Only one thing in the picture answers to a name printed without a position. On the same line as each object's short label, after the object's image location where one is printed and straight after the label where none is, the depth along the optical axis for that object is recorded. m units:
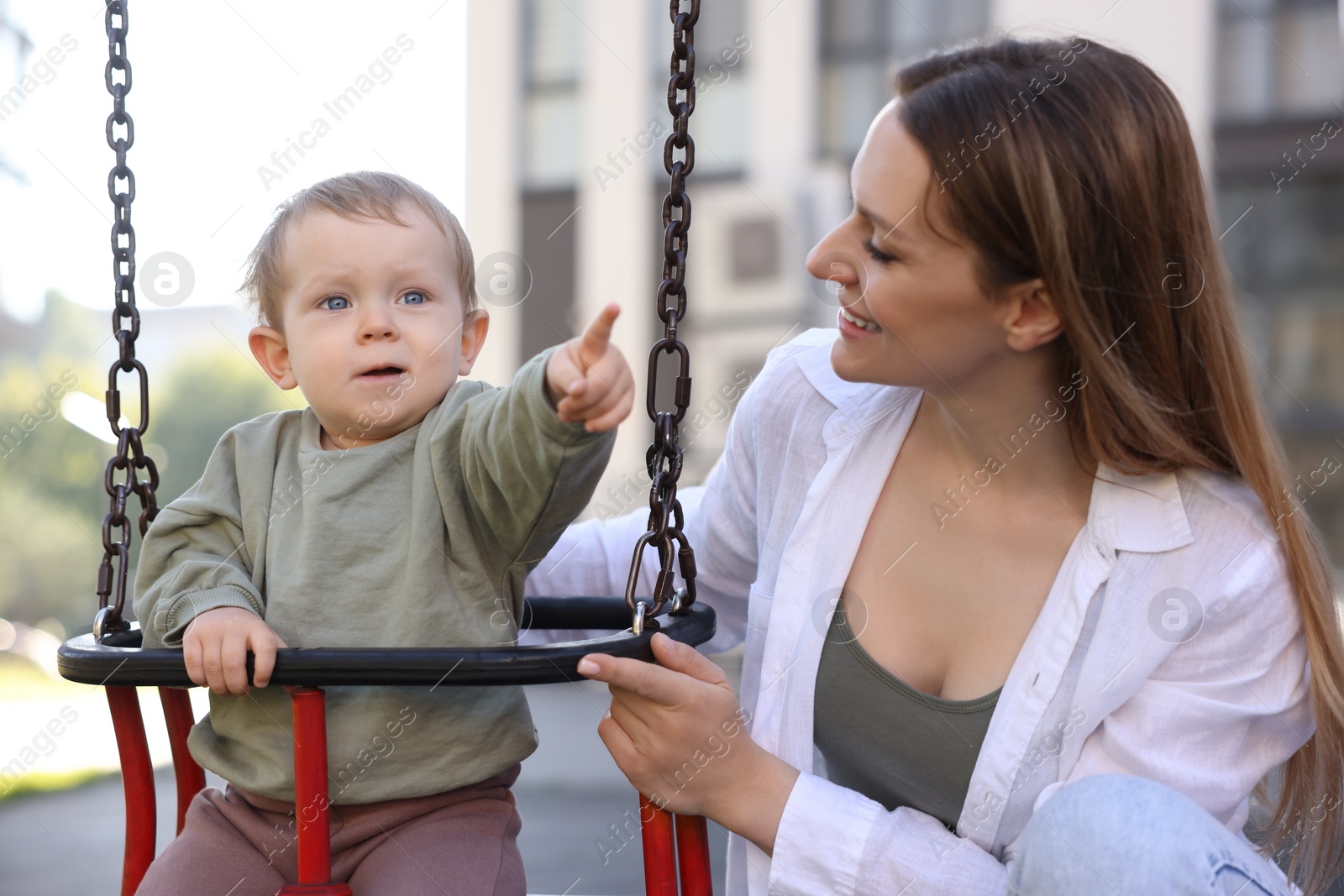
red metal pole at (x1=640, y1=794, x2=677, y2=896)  1.20
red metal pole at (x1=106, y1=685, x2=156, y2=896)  1.32
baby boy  1.21
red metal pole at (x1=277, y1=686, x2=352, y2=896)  1.12
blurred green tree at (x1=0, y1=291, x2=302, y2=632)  9.42
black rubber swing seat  1.06
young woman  1.25
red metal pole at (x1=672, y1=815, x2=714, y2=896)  1.25
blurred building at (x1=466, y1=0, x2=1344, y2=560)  9.10
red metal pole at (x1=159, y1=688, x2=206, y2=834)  1.37
